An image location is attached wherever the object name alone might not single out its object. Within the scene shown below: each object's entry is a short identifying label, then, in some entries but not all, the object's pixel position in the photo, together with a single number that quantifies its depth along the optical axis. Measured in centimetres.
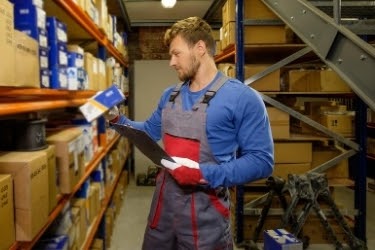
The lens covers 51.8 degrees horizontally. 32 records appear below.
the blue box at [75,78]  209
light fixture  496
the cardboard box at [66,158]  198
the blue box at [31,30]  150
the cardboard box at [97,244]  319
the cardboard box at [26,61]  127
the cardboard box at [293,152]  386
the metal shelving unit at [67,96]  137
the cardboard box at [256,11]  374
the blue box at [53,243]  194
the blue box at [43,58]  161
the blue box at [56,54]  180
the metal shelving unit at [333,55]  163
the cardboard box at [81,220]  245
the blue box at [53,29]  181
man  177
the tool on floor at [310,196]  336
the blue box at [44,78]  161
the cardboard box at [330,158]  401
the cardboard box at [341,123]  390
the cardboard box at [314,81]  382
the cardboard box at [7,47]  113
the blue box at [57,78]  178
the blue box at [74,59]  217
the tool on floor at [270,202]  353
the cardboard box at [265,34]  372
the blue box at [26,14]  149
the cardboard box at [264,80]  376
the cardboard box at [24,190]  142
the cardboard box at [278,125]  384
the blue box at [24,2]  147
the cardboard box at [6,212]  126
